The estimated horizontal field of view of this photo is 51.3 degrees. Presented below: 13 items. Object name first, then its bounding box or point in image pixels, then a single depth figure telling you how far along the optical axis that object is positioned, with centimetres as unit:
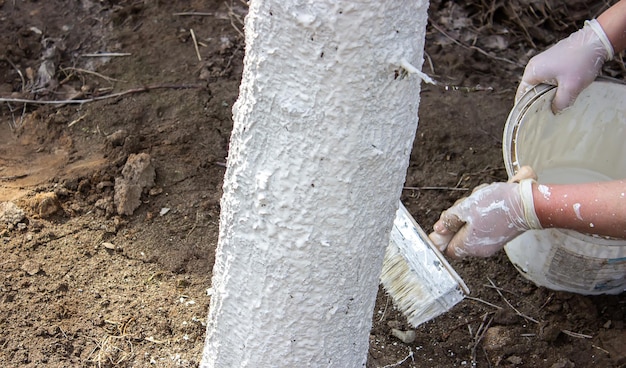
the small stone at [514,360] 174
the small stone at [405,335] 174
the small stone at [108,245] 182
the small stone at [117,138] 207
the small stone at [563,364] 173
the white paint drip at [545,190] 149
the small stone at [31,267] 169
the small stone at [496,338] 177
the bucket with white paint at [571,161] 173
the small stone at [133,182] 190
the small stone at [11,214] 179
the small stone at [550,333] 180
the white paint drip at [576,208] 146
